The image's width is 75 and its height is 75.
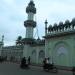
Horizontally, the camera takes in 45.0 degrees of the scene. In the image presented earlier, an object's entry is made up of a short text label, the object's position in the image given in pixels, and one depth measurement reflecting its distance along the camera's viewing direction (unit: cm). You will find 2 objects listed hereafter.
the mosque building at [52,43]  1505
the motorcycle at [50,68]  988
